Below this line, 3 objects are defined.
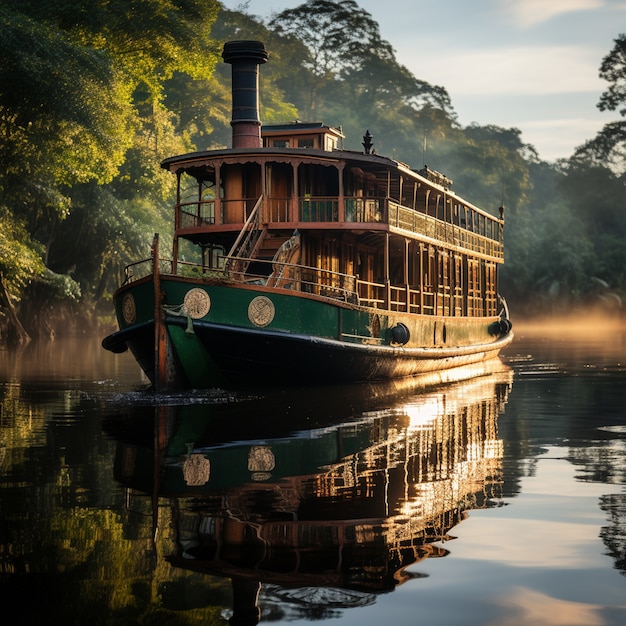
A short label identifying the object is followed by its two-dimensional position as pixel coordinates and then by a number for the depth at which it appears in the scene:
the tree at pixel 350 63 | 94.25
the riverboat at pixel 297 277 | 18.38
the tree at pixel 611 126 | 84.62
